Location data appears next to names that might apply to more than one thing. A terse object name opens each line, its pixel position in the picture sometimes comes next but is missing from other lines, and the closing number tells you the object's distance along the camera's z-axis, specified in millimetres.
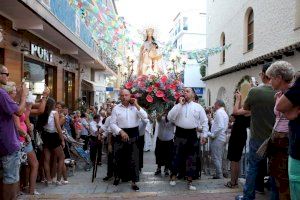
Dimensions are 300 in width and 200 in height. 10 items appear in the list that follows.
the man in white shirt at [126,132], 7410
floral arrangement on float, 8945
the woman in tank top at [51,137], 7332
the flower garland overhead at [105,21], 12469
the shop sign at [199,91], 42469
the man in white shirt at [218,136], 8461
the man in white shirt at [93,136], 11055
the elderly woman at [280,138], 4105
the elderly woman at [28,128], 5672
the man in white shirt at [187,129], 7391
